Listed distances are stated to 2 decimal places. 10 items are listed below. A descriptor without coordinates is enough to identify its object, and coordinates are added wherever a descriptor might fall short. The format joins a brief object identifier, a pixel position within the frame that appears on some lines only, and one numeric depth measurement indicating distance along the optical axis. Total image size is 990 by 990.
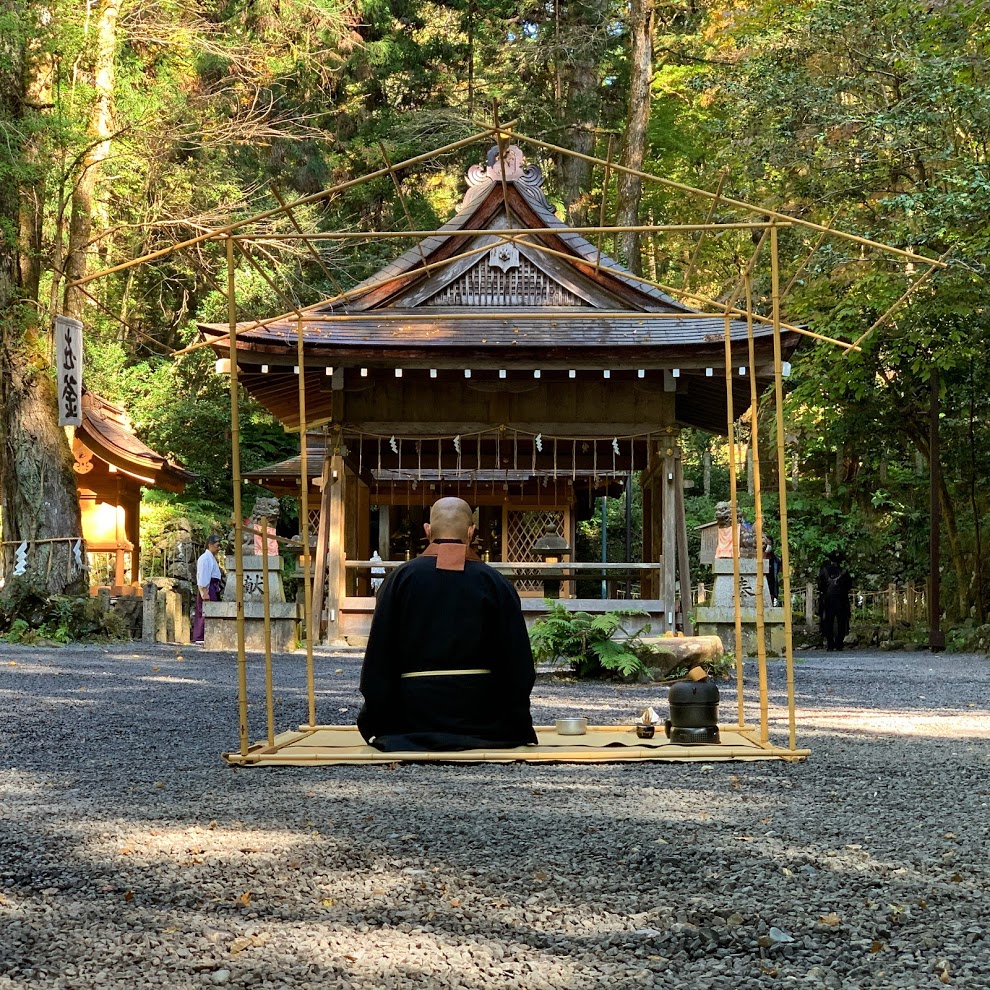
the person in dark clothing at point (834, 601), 21.38
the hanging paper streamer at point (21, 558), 17.38
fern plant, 11.71
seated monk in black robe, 6.35
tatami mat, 6.09
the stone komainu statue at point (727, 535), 14.61
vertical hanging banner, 15.74
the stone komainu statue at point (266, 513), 15.23
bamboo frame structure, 5.96
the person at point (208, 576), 17.75
